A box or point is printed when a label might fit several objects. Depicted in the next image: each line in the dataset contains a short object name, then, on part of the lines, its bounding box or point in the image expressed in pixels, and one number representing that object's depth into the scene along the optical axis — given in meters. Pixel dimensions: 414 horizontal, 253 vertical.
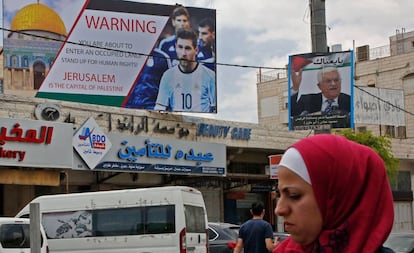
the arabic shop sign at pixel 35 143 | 19.28
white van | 15.35
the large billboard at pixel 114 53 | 25.23
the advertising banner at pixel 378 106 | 29.28
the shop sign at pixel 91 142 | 21.12
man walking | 9.98
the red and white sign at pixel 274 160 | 13.16
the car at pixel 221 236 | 17.16
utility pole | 12.57
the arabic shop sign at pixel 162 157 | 22.16
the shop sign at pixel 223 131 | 25.89
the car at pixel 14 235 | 13.43
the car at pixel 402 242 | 12.05
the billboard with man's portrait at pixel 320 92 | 17.14
